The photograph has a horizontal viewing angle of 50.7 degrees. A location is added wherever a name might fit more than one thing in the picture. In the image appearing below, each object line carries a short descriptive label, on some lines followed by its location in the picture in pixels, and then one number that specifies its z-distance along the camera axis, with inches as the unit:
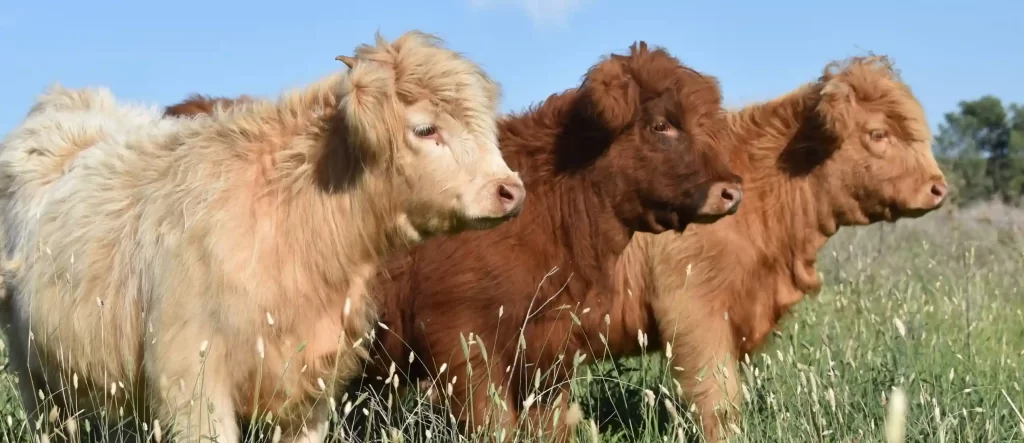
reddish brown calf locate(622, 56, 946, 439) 225.6
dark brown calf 188.7
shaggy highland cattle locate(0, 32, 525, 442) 139.2
